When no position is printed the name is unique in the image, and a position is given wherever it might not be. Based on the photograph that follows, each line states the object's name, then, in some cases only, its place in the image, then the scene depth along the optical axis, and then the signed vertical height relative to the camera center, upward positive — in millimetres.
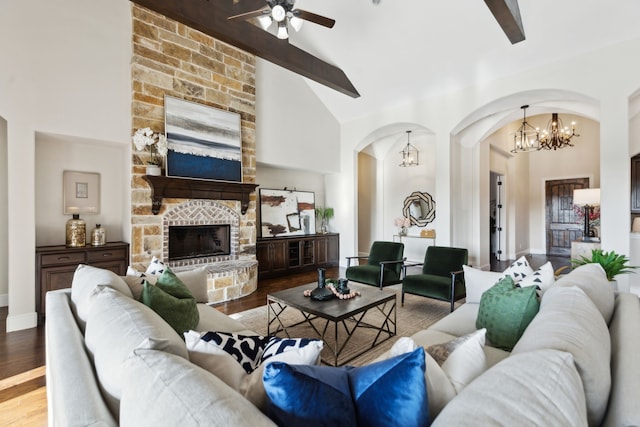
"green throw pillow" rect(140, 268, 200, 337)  1794 -537
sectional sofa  688 -439
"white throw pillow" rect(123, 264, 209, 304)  2369 -572
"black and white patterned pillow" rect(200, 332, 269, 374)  1194 -541
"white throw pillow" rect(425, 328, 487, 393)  996 -503
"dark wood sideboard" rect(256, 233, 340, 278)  5797 -812
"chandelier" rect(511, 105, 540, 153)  5511 +1751
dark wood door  8328 -101
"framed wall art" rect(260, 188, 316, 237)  6129 +23
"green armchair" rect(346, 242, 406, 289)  4223 -788
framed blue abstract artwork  4309 +1059
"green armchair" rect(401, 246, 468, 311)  3482 -784
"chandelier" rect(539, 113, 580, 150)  6340 +1504
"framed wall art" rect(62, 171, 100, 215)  3986 +288
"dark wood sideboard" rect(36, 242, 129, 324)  3477 -571
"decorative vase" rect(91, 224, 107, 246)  3957 -297
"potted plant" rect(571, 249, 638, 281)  2643 -433
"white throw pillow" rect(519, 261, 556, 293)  2044 -445
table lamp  4751 +223
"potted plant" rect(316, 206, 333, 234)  7137 -69
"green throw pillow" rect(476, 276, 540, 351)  1791 -599
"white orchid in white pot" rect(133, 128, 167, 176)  4005 +895
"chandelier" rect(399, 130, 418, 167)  6923 +1296
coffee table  2541 -802
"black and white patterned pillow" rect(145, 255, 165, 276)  2523 -449
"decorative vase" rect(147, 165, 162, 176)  4047 +567
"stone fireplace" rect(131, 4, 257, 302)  4062 +1341
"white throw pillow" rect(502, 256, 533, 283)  2285 -441
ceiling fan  3023 +2001
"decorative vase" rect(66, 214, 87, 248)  3811 -236
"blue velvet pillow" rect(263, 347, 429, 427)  784 -481
